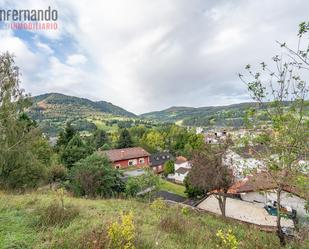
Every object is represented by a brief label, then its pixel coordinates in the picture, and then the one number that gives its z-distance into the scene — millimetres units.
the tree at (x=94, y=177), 14461
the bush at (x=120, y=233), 2918
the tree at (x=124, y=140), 56938
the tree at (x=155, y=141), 67875
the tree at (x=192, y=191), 25409
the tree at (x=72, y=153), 27234
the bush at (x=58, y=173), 20939
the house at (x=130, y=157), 44781
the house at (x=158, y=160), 51188
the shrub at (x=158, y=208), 6891
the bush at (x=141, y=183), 16984
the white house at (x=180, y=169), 40547
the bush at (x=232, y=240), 2689
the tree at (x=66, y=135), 32281
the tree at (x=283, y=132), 5707
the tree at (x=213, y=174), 15055
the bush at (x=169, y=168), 45438
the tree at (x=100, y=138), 57906
